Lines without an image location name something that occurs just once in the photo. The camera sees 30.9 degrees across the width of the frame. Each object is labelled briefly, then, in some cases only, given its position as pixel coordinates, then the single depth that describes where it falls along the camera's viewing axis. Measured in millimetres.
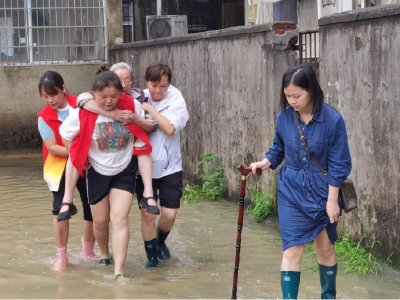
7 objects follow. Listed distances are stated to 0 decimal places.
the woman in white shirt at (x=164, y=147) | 6059
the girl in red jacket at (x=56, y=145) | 6098
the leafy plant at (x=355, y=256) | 5816
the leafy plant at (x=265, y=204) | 7832
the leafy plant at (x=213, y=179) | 9133
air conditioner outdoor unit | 19078
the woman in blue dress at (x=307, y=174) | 4477
